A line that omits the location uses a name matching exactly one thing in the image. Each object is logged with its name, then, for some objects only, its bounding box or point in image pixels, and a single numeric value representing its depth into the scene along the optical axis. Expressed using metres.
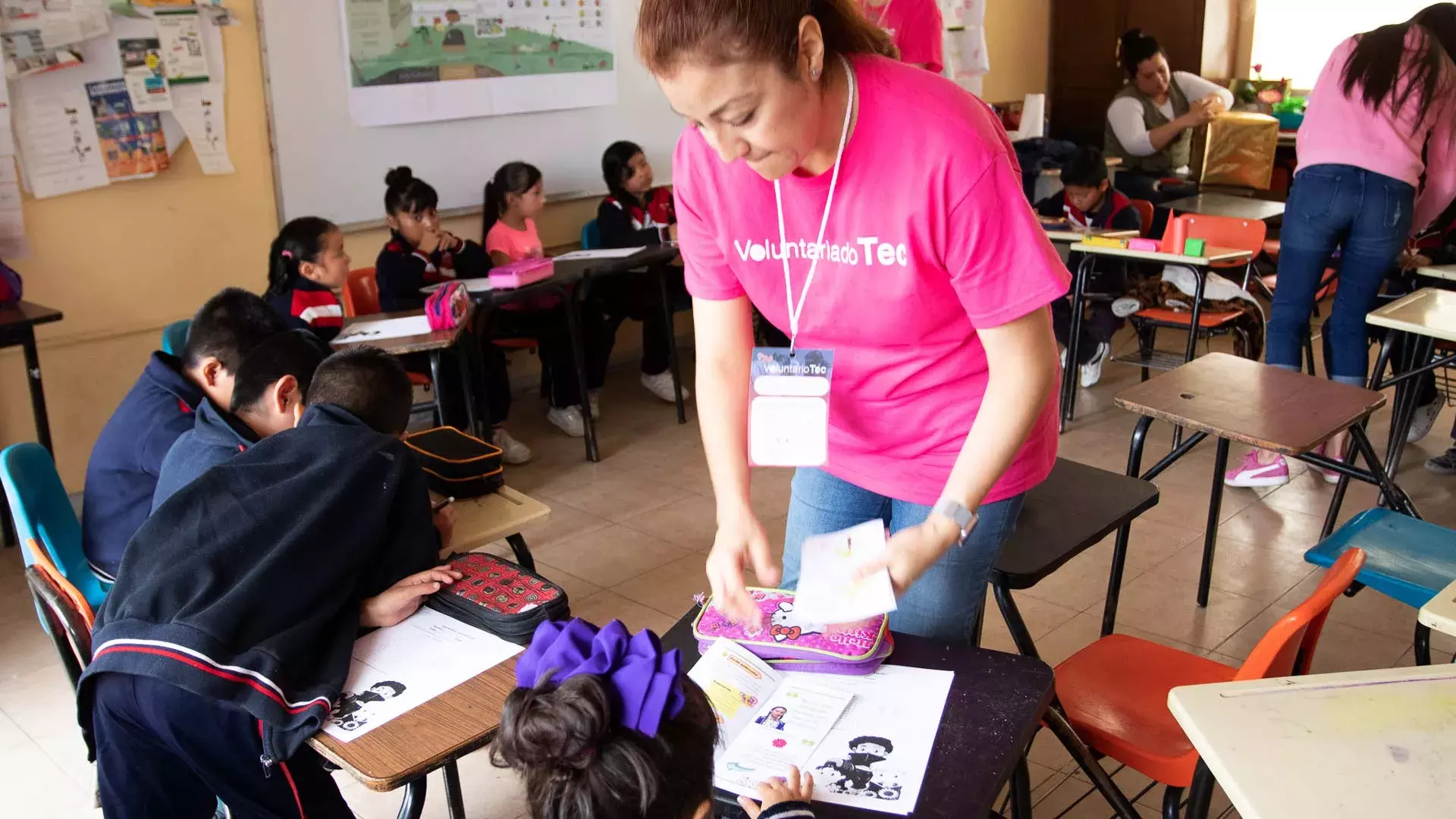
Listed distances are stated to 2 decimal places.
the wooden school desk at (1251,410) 2.49
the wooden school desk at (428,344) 3.33
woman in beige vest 5.91
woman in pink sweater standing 3.31
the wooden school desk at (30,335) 3.27
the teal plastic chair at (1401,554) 2.11
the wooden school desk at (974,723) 1.20
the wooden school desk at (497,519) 2.17
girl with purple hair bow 1.04
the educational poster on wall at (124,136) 3.70
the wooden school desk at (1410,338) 2.97
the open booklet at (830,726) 1.24
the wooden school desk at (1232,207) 4.83
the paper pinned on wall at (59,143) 3.57
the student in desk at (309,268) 3.58
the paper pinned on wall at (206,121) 3.86
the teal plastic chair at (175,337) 3.02
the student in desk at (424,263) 4.09
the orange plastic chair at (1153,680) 1.53
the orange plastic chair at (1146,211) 5.04
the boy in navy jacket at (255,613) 1.52
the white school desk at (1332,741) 1.16
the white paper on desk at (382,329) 3.46
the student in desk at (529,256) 4.51
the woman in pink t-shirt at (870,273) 1.17
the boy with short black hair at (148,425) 2.27
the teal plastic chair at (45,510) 2.07
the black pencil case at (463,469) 2.34
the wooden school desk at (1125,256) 3.97
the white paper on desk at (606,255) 4.48
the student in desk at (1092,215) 4.54
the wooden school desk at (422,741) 1.37
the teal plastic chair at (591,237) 4.87
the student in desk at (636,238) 4.84
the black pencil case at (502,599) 1.67
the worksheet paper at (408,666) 1.50
